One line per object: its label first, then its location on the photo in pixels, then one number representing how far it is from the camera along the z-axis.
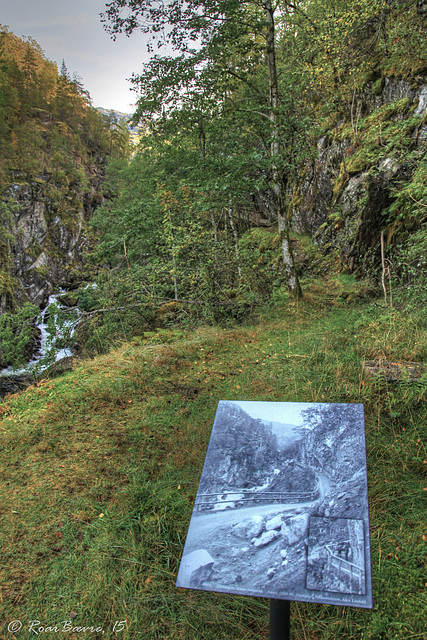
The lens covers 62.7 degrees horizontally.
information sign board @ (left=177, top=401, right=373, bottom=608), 1.51
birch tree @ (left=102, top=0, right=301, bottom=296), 7.41
